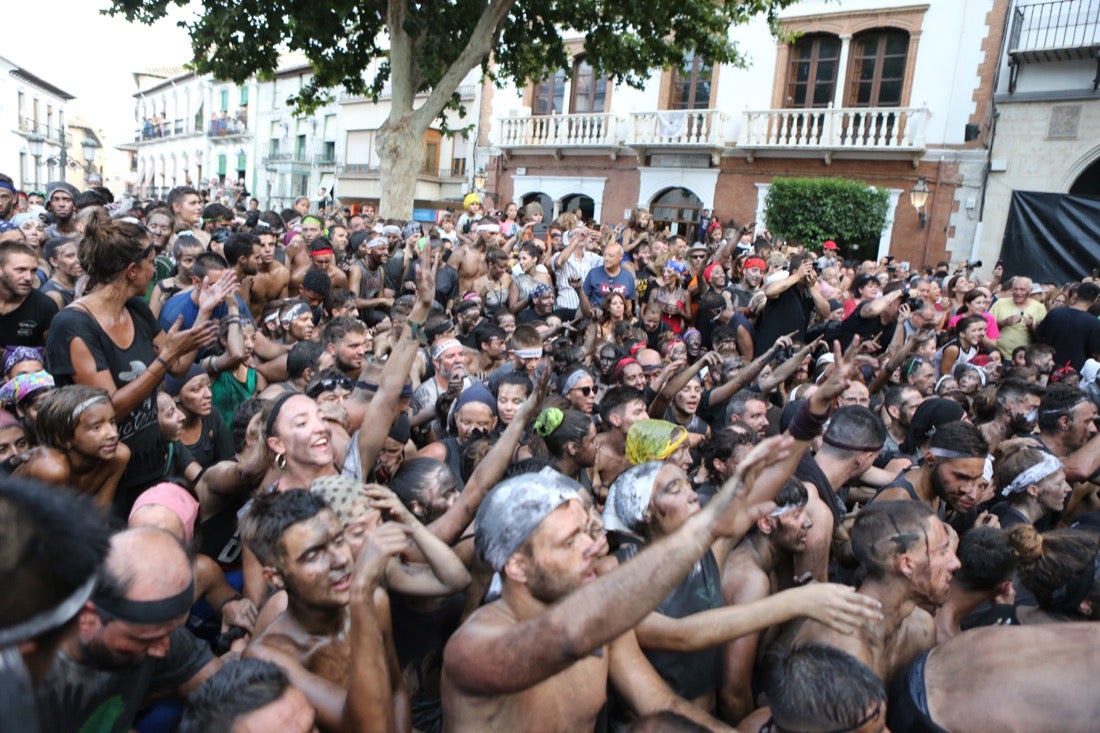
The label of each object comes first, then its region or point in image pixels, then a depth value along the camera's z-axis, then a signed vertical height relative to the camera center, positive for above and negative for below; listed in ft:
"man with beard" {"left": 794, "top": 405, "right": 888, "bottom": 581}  11.19 -3.04
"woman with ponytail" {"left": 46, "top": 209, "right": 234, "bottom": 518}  10.28 -1.91
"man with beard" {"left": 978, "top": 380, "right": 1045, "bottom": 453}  16.16 -2.65
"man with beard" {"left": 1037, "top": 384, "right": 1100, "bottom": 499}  14.78 -2.55
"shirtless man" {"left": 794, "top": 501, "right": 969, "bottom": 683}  8.43 -3.27
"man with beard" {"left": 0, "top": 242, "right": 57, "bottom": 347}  13.07 -1.89
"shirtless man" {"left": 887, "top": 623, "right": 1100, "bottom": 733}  6.93 -3.77
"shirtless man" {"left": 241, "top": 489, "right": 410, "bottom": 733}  6.50 -3.66
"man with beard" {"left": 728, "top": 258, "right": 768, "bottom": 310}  27.04 -0.77
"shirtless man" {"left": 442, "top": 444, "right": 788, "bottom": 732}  5.51 -2.85
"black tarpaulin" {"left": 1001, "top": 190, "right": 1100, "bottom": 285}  42.37 +3.06
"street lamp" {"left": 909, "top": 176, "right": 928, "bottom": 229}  54.49 +5.83
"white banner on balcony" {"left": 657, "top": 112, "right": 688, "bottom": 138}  67.21 +11.52
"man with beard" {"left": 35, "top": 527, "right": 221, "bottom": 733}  5.38 -3.19
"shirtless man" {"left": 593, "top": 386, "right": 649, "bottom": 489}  13.99 -3.30
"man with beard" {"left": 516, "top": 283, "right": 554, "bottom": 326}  23.93 -1.90
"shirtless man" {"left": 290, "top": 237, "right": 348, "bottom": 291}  22.99 -1.30
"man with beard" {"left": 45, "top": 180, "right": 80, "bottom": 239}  22.18 -0.34
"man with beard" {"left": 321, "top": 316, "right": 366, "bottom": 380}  15.03 -2.38
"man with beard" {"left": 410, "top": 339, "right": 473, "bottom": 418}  15.97 -2.95
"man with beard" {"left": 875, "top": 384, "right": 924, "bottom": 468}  16.51 -2.98
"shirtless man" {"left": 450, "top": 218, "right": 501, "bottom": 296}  27.22 -1.02
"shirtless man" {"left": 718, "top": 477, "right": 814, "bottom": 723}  8.38 -3.79
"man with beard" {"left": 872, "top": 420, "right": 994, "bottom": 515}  12.04 -3.00
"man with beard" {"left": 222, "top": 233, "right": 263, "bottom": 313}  19.35 -0.99
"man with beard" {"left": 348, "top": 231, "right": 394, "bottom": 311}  24.21 -1.68
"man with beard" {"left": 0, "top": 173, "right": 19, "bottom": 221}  24.50 -0.16
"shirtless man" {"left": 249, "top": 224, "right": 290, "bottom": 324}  21.04 -1.73
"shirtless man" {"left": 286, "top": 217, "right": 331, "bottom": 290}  23.34 -1.08
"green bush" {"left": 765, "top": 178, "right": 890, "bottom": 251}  55.98 +4.39
